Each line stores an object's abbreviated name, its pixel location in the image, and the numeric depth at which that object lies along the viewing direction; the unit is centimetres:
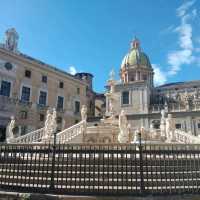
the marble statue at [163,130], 1975
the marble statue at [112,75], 2523
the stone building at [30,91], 2936
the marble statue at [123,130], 1516
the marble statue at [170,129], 1778
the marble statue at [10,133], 1907
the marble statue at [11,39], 3155
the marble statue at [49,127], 1665
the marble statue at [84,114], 1944
